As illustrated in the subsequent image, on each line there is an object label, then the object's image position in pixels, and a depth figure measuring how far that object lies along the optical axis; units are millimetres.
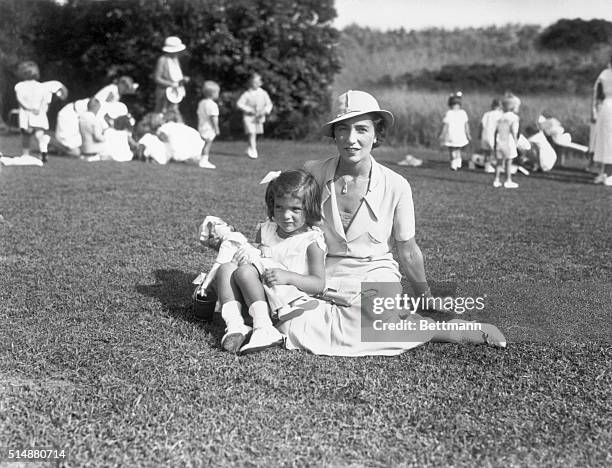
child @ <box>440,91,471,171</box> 14797
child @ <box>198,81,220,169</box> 13711
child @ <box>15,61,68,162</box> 12922
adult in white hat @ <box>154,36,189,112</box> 15188
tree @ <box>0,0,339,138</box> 19750
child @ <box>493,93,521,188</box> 11867
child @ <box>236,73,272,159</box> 15141
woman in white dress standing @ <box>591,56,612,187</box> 12477
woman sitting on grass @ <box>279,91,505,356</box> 3984
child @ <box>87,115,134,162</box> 13680
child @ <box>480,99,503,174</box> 14445
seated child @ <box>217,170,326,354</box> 4059
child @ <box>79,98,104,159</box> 13664
